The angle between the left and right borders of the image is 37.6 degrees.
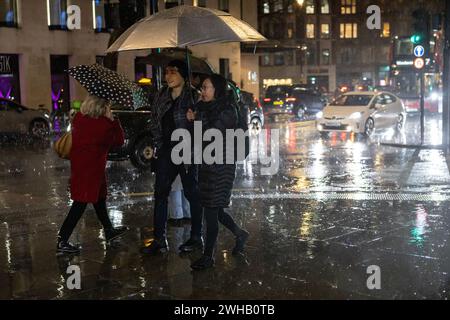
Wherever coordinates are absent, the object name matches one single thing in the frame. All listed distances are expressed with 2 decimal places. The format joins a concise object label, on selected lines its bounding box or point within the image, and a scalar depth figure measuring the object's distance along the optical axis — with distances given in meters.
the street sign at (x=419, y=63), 16.69
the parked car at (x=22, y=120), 21.47
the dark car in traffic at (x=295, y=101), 35.06
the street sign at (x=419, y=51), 16.70
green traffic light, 16.77
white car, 20.77
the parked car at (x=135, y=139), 13.61
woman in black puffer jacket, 6.02
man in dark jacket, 6.70
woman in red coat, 6.70
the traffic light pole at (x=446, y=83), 15.52
